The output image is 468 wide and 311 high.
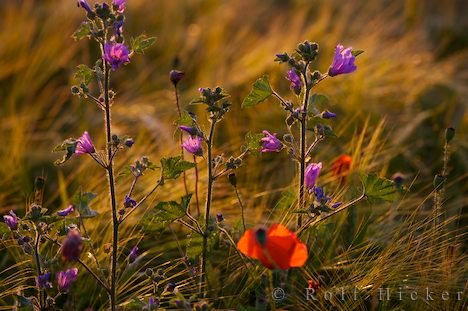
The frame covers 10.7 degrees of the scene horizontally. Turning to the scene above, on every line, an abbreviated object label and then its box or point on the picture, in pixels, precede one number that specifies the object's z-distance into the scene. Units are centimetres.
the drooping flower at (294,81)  258
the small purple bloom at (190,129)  255
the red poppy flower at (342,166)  275
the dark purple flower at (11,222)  255
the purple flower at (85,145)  254
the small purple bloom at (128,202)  257
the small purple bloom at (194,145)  258
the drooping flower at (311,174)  259
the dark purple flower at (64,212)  254
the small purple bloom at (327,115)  257
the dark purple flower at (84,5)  253
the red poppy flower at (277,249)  243
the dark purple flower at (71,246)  240
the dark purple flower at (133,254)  258
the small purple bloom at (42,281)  255
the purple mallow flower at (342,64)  257
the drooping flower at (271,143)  258
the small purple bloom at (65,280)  254
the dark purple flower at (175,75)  265
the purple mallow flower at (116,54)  252
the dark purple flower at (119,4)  255
